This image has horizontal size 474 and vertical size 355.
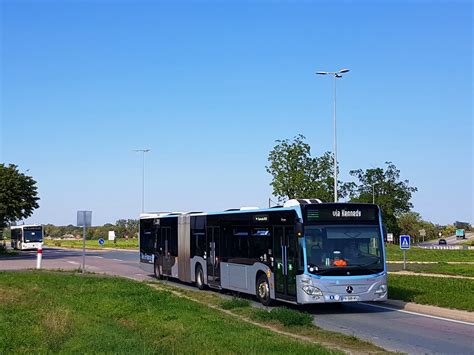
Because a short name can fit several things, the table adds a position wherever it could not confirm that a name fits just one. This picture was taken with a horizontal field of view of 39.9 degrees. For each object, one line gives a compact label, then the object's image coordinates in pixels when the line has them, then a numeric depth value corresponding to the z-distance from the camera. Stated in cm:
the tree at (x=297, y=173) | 4306
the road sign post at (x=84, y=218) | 2938
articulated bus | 1602
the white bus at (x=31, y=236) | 7075
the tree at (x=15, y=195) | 5275
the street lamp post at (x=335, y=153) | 3837
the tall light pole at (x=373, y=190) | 9722
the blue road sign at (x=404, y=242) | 3088
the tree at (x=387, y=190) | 10325
